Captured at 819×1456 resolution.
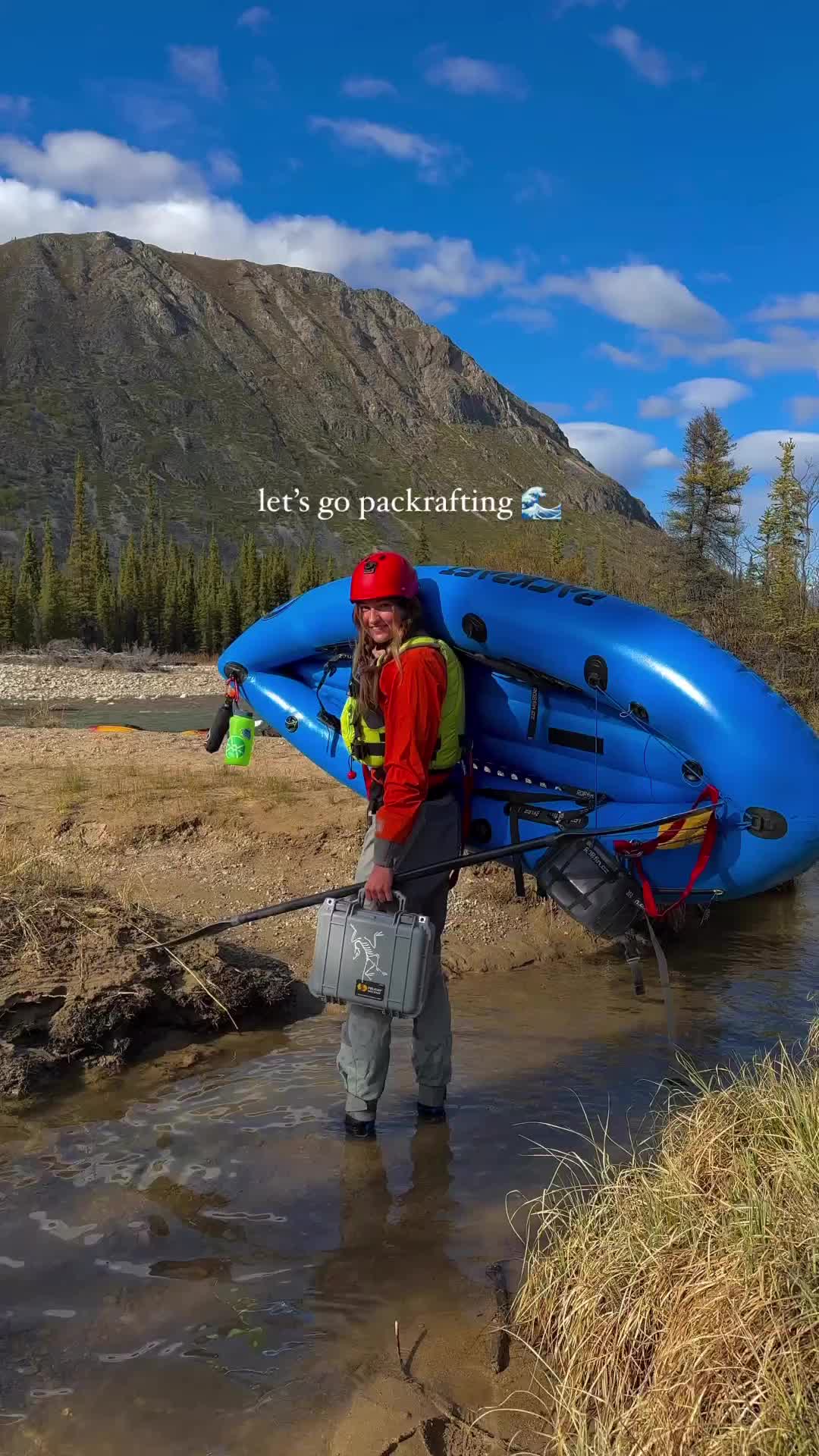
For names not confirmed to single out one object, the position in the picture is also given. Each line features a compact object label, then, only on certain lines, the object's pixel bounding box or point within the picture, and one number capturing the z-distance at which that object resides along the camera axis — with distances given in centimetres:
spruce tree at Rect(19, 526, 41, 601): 6388
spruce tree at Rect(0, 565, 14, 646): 5528
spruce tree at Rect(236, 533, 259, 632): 7475
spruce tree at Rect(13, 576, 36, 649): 5694
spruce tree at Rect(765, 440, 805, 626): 2089
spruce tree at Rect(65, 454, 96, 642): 6275
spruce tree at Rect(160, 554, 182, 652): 6806
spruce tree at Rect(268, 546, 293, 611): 7975
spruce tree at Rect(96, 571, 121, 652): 6350
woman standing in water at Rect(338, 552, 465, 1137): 365
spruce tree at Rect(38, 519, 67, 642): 5941
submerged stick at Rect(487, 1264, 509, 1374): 257
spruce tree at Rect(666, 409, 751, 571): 3234
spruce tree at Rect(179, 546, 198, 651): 6944
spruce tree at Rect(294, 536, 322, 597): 8112
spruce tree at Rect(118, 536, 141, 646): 6662
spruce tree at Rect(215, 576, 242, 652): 6906
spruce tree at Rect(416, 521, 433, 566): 7475
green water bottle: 702
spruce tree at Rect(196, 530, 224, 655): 6931
